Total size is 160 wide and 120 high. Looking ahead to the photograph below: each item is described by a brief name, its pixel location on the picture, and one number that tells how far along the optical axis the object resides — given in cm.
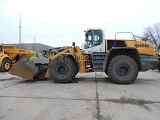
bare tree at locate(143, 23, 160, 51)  2575
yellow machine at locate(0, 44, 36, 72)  974
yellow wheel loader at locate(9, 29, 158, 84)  518
